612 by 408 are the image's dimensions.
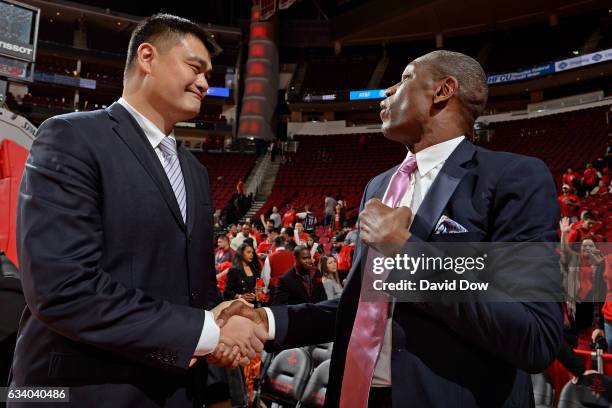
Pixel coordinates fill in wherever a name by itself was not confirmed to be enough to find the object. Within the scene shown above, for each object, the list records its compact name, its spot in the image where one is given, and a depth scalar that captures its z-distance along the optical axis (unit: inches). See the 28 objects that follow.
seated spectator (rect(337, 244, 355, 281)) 306.2
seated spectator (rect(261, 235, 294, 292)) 257.6
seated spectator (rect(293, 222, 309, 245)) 391.2
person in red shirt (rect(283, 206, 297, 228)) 505.0
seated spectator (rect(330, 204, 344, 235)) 509.8
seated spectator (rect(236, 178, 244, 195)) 711.1
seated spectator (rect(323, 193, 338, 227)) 558.6
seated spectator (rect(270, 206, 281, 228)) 536.0
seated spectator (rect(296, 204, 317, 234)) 457.4
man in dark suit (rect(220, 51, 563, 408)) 45.0
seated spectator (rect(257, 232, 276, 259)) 354.6
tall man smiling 46.7
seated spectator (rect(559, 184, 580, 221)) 339.4
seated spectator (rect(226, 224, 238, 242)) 449.8
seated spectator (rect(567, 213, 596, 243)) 240.2
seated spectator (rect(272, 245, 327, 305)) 211.8
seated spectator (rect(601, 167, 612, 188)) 434.3
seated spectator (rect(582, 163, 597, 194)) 435.8
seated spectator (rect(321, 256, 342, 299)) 248.5
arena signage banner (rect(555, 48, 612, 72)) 640.4
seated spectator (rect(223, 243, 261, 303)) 219.5
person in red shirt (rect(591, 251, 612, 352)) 189.6
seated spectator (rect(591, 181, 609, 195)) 433.7
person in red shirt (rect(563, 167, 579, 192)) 432.0
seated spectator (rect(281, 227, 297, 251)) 310.1
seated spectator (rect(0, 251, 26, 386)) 65.7
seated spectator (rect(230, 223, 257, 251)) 374.3
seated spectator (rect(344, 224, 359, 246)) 336.5
